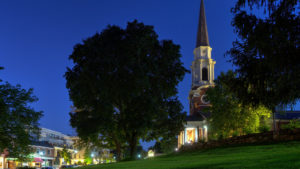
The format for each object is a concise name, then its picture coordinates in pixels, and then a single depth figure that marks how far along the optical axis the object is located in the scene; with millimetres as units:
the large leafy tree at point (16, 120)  27500
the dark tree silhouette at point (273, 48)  9584
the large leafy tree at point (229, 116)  33781
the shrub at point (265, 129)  28672
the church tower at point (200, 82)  55781
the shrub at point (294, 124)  27516
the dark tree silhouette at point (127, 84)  26875
